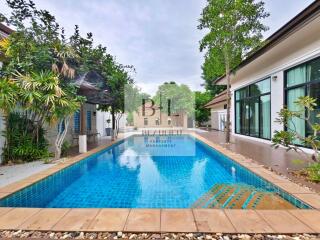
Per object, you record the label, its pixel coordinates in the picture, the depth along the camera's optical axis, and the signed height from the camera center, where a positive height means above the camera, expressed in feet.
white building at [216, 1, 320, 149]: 22.50 +6.85
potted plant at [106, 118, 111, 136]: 62.03 -2.74
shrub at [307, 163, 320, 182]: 15.60 -4.02
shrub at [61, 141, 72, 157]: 29.86 -3.95
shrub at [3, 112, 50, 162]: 23.79 -2.47
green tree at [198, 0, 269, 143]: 33.38 +15.04
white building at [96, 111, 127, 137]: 59.36 -0.39
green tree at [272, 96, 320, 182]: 15.93 -1.57
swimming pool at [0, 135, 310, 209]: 14.10 -5.57
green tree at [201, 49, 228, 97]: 36.78 +9.98
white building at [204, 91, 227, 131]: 69.42 +2.74
